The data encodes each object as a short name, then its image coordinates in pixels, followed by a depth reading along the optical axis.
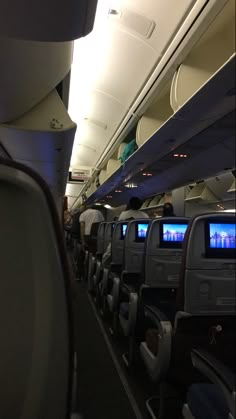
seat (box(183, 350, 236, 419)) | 1.55
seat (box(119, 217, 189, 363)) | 3.43
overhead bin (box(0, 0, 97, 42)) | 1.62
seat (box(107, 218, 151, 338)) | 4.43
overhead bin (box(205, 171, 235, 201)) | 5.84
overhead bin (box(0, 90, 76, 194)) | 4.39
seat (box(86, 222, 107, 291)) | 7.14
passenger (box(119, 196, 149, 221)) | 6.48
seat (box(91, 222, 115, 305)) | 6.46
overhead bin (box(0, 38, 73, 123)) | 2.73
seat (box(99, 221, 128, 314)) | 5.42
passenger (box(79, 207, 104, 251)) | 9.12
